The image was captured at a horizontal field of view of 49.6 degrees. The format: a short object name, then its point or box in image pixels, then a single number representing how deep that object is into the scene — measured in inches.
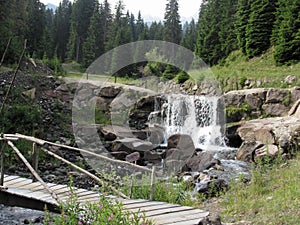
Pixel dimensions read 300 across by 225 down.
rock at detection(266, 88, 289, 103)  517.7
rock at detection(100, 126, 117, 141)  539.2
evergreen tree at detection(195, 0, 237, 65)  986.7
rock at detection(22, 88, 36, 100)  560.1
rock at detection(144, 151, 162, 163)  462.0
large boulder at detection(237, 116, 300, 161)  353.7
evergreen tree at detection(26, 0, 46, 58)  1139.1
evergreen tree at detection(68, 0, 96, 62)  1442.4
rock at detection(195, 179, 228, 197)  251.6
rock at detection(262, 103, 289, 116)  508.2
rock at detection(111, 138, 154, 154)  487.1
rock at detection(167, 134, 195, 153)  480.9
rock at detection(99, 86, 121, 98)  713.6
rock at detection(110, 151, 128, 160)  457.3
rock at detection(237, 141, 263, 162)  381.7
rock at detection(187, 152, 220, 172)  366.9
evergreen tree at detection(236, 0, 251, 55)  932.0
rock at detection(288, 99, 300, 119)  463.6
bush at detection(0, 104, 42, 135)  437.1
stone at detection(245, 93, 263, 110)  540.7
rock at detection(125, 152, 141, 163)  451.5
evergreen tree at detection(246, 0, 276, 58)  866.9
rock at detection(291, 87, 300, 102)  503.5
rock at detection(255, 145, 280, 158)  336.5
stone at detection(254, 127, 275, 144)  401.1
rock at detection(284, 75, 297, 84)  577.6
